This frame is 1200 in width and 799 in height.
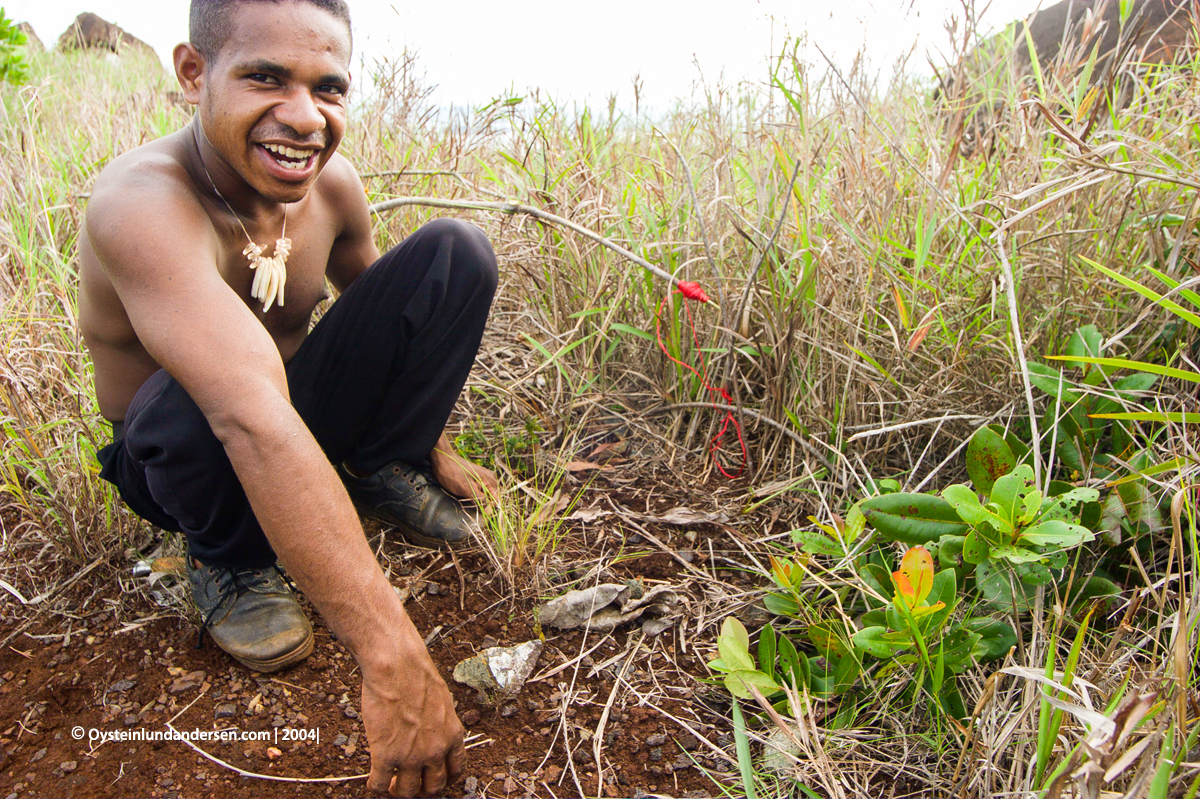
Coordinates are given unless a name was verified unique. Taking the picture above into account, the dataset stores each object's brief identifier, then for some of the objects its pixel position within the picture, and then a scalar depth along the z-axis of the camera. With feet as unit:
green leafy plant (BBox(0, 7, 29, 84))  11.07
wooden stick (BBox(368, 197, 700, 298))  6.30
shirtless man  3.65
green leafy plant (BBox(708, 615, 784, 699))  4.33
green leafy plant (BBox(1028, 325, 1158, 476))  4.84
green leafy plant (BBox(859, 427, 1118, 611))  3.94
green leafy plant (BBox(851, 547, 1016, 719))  3.85
